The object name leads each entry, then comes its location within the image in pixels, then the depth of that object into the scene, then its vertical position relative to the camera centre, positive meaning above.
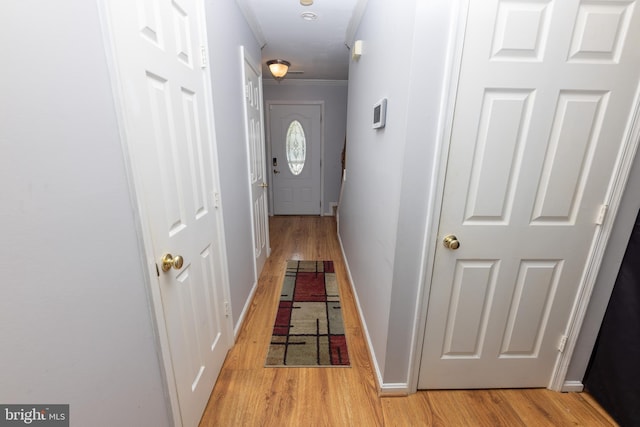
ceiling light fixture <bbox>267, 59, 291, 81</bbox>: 3.18 +0.98
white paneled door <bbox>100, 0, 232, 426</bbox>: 0.87 -0.11
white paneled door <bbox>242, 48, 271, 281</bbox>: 2.33 -0.05
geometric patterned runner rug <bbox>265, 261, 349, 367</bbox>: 1.78 -1.34
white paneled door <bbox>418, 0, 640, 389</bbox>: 1.09 -0.10
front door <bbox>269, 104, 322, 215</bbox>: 4.76 -0.14
